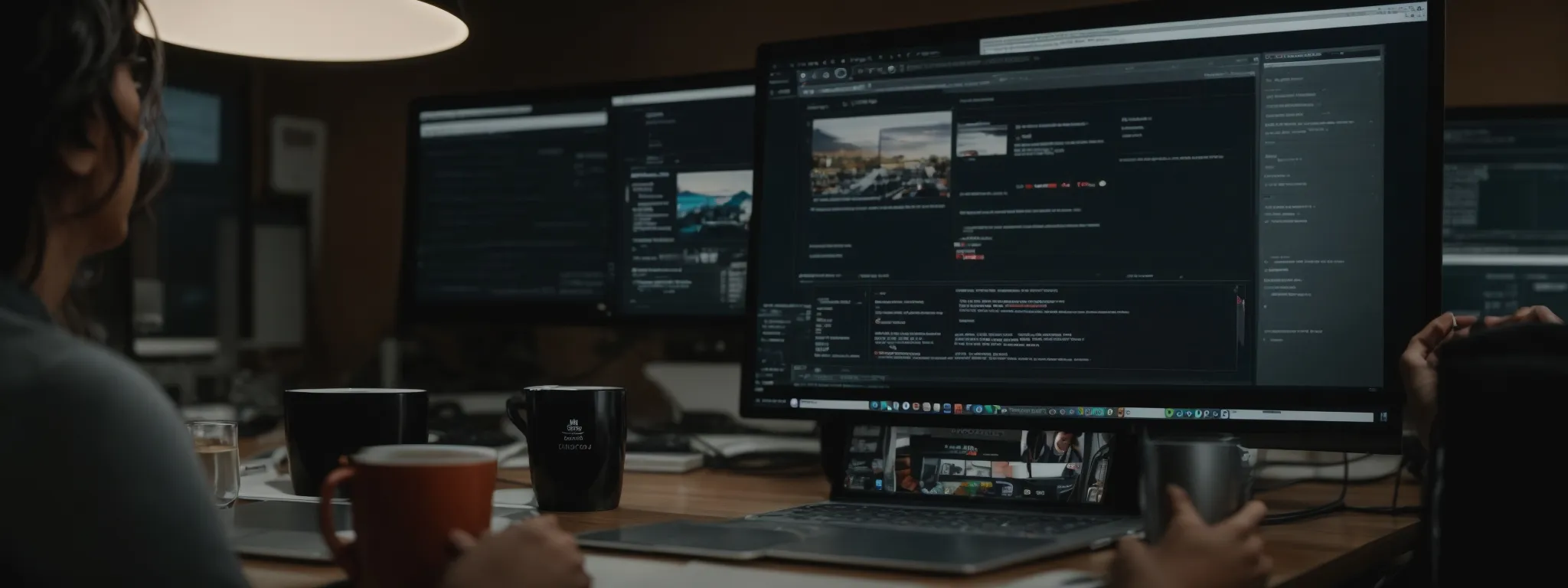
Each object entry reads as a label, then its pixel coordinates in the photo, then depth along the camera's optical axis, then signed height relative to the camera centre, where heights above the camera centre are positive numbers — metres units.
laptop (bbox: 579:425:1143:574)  0.77 -0.15
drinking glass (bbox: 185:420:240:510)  0.98 -0.13
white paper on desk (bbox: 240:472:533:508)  1.05 -0.17
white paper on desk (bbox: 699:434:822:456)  1.45 -0.17
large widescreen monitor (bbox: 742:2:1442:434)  0.91 +0.07
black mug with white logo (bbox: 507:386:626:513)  1.00 -0.12
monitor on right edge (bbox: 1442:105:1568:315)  1.37 +0.12
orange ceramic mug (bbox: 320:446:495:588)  0.65 -0.11
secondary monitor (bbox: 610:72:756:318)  1.46 +0.13
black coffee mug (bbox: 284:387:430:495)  1.04 -0.11
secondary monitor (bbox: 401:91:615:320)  1.55 +0.12
